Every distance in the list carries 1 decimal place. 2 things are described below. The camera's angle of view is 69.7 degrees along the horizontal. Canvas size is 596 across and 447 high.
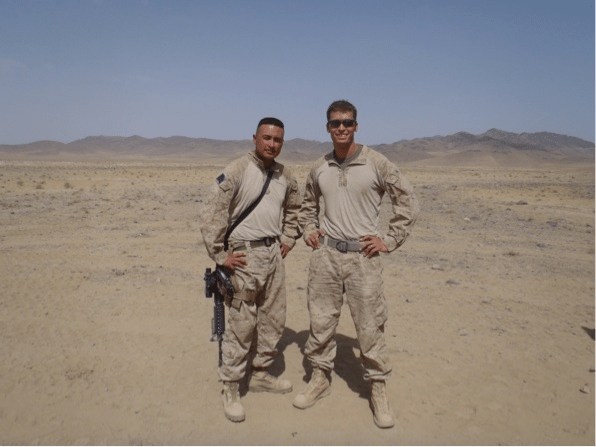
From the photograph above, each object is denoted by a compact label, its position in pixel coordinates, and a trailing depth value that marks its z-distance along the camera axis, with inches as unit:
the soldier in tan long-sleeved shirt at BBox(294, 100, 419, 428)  135.6
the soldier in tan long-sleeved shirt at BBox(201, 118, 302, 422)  134.5
